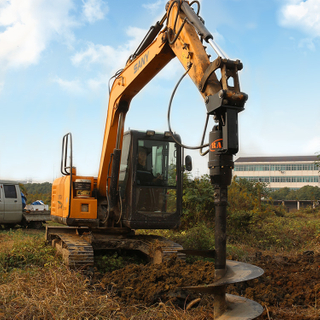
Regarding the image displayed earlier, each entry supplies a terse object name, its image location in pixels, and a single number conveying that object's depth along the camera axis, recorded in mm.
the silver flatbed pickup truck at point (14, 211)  13750
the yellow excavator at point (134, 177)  5453
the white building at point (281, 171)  65688
